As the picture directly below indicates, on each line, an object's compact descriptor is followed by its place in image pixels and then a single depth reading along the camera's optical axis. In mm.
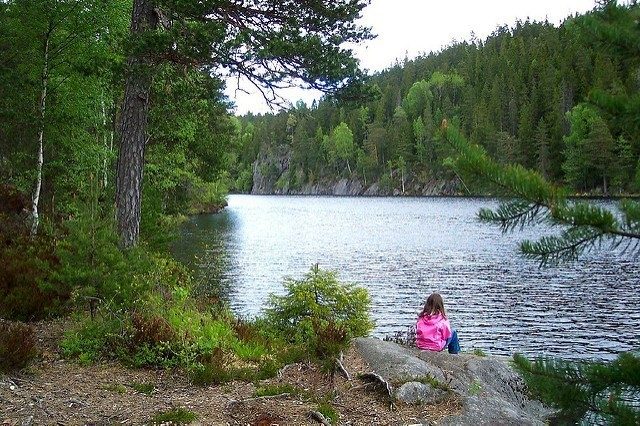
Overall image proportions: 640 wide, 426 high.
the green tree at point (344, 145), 144375
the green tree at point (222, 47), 8938
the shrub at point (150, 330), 7711
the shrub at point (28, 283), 9102
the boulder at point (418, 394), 6676
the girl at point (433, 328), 9250
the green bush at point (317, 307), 11250
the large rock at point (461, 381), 6758
